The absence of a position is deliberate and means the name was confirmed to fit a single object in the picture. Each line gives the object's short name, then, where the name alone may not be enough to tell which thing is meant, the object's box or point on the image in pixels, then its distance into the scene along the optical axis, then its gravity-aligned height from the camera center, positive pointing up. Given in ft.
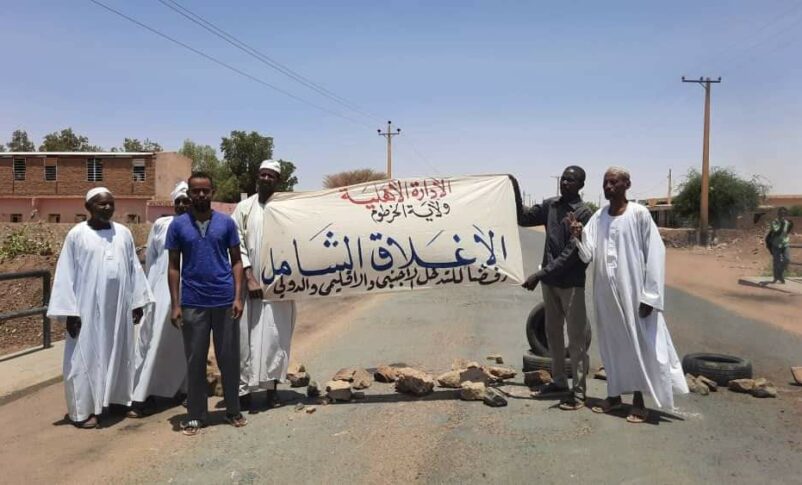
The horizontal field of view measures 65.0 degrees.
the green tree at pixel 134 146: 219.20 +23.43
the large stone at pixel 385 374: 20.40 -5.16
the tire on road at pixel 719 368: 19.92 -4.74
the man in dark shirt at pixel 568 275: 17.71 -1.61
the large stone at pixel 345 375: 19.90 -5.09
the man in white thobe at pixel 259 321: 17.35 -3.01
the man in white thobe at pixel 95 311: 16.51 -2.62
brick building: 135.23 +6.64
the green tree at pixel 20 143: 230.27 +25.24
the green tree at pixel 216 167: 155.22 +13.51
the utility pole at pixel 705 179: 117.08 +7.72
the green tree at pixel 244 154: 160.35 +15.48
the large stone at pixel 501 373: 20.51 -5.08
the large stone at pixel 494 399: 17.78 -5.15
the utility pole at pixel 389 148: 162.76 +17.92
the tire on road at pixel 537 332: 21.65 -3.99
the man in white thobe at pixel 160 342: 17.98 -3.76
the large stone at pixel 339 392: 18.43 -5.17
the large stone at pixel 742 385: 18.93 -4.98
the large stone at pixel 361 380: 19.60 -5.16
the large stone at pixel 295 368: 21.02 -5.21
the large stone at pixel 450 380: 19.58 -5.10
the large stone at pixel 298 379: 20.24 -5.31
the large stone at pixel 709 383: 19.40 -5.04
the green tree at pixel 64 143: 212.64 +23.77
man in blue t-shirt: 15.94 -1.96
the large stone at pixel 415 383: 18.86 -5.01
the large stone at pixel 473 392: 18.35 -5.10
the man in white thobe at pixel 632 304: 16.49 -2.27
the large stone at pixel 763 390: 18.66 -5.03
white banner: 19.12 -0.67
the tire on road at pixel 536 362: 20.71 -4.81
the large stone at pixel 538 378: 19.67 -5.01
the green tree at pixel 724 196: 138.92 +5.31
